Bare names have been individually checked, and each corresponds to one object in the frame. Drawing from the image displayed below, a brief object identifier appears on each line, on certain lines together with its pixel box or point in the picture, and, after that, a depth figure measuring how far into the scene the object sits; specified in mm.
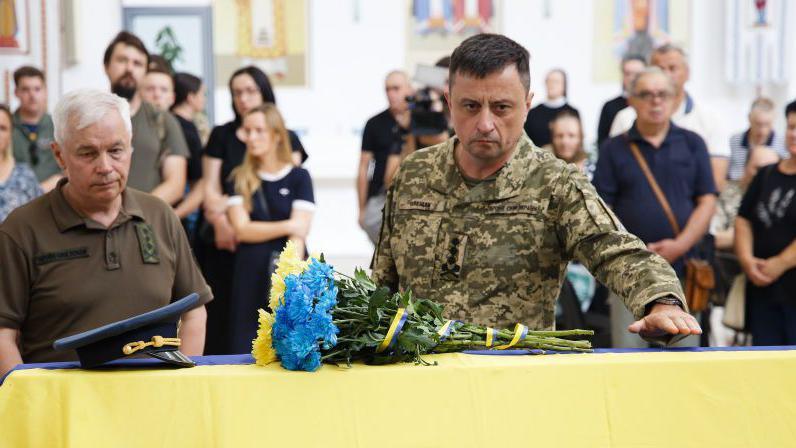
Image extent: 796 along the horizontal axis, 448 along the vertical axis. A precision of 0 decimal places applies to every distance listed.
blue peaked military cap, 2346
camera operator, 5691
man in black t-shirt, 6840
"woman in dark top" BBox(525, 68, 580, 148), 6793
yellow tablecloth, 2303
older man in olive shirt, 3004
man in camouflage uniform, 2775
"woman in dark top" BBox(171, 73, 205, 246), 6051
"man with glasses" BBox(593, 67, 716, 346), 5574
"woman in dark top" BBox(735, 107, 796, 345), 5488
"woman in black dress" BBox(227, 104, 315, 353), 5633
